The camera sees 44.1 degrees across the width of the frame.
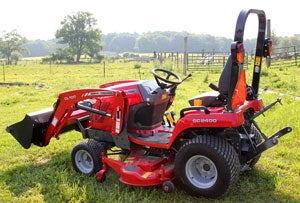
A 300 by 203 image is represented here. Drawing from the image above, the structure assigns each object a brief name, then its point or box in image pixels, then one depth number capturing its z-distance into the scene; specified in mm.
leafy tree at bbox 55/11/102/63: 79562
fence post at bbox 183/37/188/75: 21703
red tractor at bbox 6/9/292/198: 4047
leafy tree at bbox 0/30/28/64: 83312
